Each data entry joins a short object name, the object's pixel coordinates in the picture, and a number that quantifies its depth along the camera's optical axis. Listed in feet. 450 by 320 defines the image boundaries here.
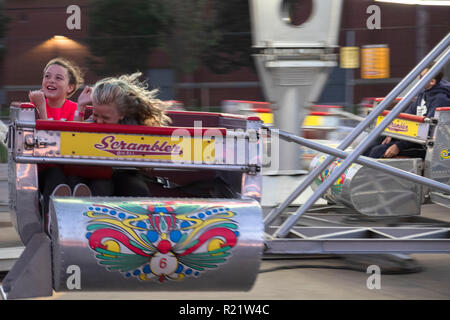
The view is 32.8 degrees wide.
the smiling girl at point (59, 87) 14.83
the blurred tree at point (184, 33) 64.64
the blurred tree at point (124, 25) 60.08
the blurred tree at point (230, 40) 71.46
